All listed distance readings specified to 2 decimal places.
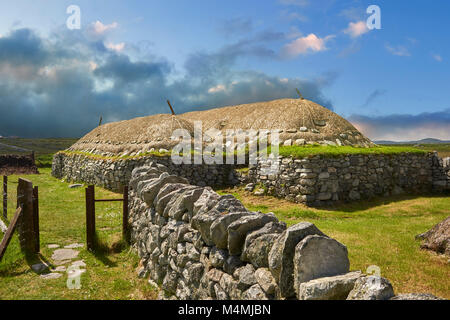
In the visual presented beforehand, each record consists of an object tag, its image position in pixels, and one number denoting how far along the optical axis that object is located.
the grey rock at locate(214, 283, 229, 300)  3.78
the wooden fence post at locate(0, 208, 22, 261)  6.62
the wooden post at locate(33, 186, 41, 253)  7.85
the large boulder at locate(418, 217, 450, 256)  6.84
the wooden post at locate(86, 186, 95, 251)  8.28
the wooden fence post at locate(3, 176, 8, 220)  10.62
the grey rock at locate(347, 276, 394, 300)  2.38
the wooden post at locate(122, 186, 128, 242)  8.93
